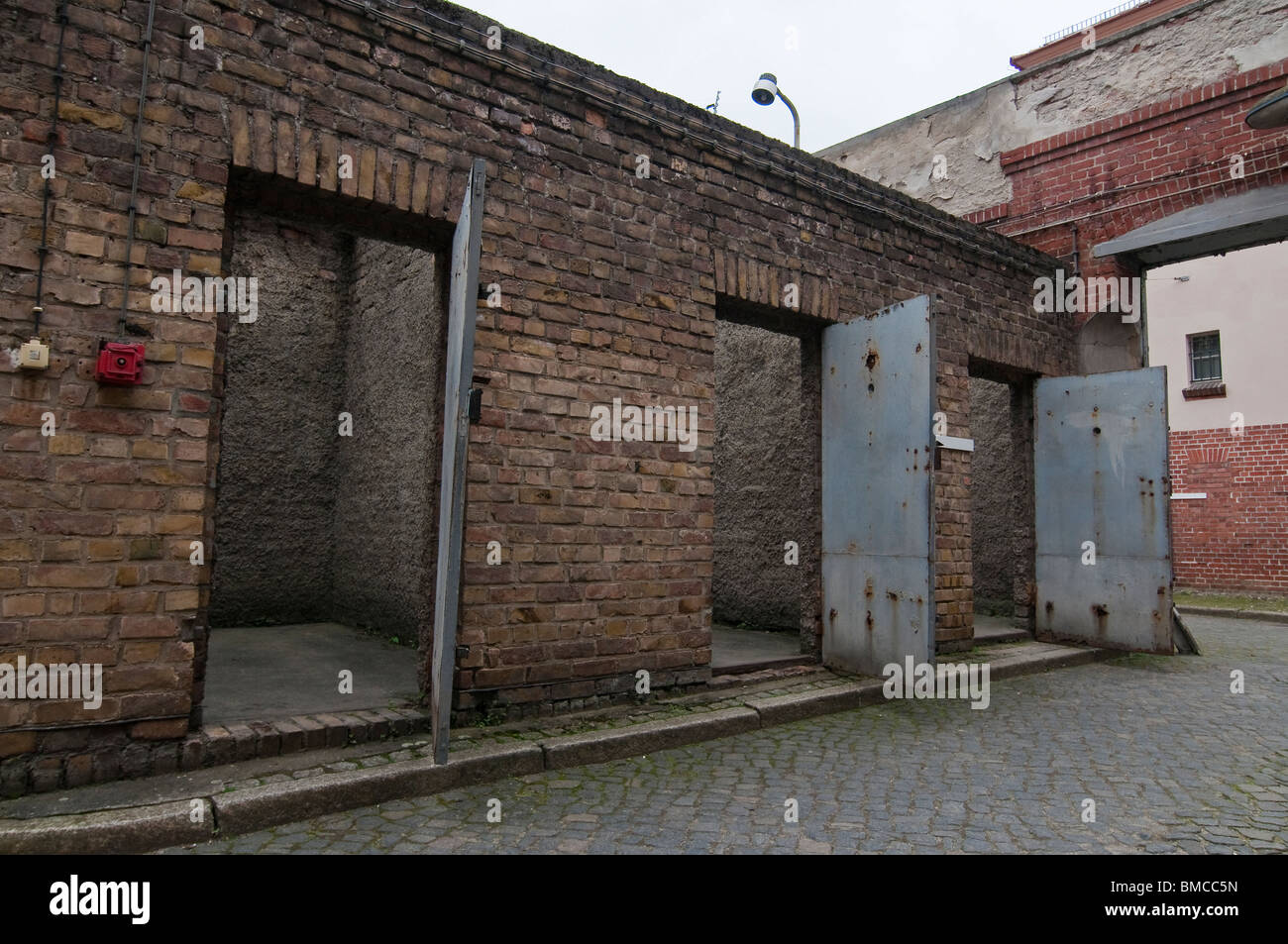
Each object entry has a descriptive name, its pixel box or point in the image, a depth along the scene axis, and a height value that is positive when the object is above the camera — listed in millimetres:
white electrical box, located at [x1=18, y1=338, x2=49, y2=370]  2953 +581
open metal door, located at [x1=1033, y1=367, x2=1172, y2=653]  6742 +246
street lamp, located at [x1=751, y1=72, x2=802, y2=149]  10086 +5679
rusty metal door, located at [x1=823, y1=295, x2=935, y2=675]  5137 +287
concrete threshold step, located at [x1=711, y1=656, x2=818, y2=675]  5234 -959
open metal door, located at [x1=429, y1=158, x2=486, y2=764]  3264 +219
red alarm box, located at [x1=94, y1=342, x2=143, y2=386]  3072 +582
